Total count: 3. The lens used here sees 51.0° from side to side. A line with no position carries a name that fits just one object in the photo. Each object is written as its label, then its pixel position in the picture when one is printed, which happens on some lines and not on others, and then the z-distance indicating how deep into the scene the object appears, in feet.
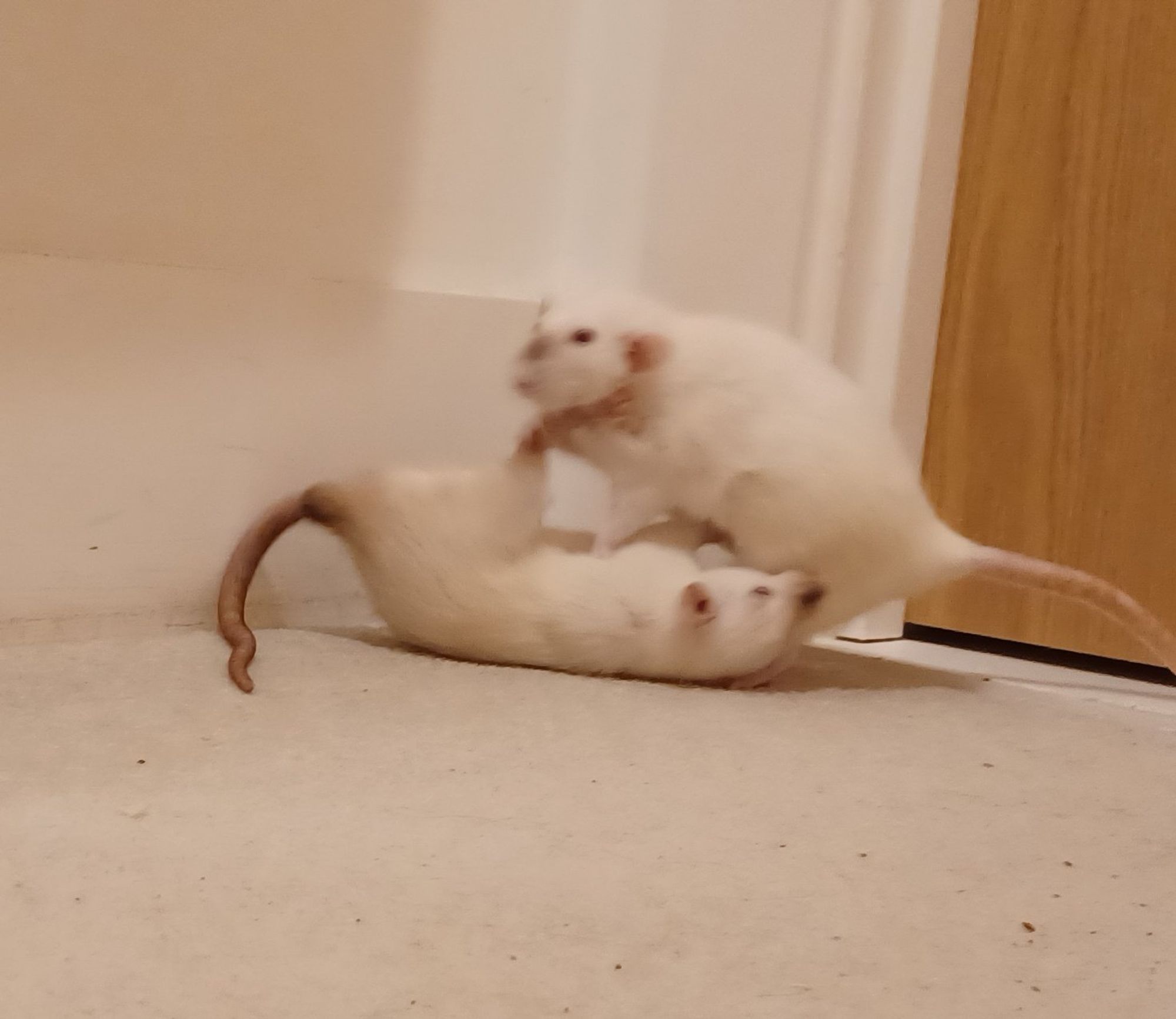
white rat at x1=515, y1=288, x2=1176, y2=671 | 3.34
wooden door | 4.22
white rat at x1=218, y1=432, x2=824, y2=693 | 3.27
